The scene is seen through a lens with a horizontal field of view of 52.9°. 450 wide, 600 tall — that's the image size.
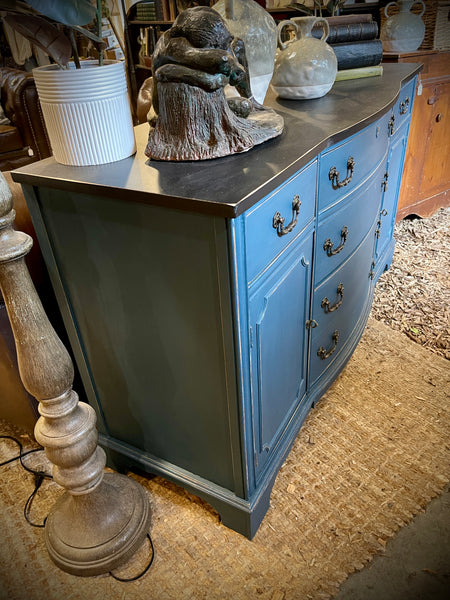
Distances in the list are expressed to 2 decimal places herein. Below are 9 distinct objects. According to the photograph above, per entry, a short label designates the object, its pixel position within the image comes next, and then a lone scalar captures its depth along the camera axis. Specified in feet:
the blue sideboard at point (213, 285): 2.77
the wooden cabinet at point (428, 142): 7.63
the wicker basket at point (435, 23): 7.36
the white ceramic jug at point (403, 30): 7.14
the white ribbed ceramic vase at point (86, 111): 2.87
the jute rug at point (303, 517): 3.64
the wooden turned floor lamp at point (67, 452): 2.81
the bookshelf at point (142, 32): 12.78
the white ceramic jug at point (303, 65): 4.51
